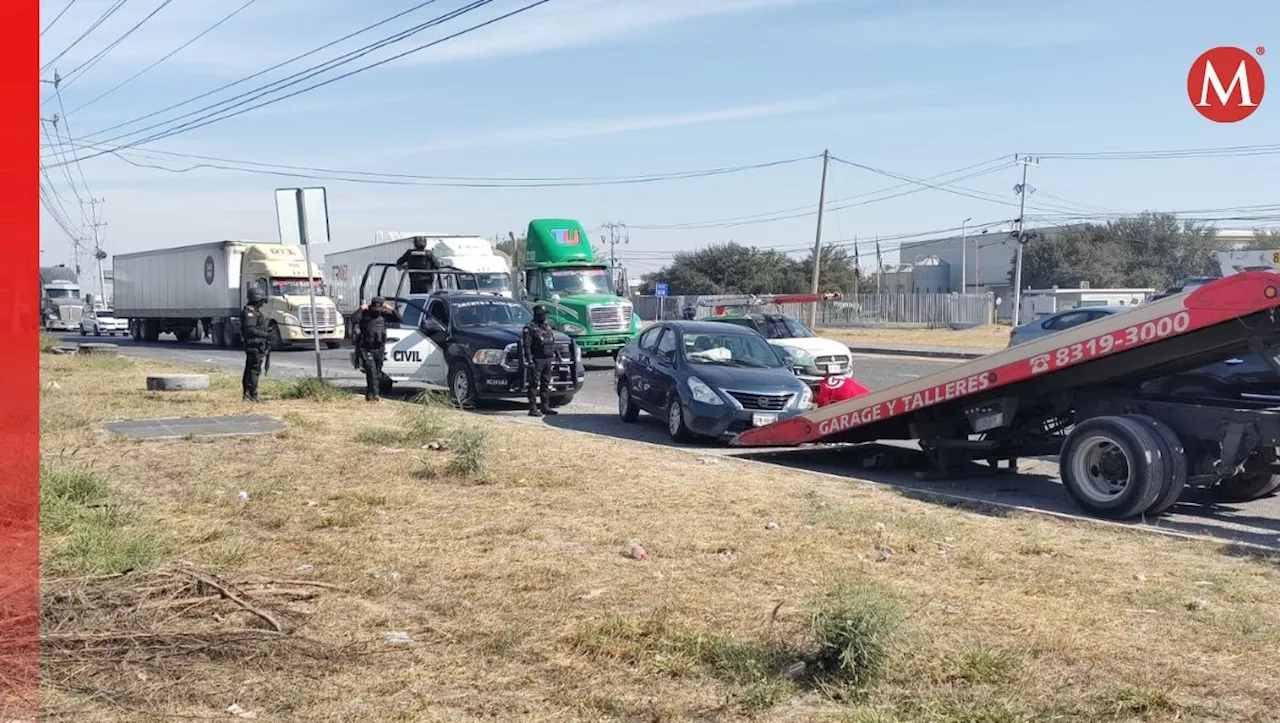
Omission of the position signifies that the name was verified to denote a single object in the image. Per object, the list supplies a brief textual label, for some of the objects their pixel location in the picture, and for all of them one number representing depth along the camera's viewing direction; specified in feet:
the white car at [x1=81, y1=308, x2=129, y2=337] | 189.78
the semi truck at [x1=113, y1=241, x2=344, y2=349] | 121.80
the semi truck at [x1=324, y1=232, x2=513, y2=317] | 107.86
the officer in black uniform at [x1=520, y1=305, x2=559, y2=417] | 56.85
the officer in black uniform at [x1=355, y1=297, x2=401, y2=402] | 60.03
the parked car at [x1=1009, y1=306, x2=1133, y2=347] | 65.00
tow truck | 29.53
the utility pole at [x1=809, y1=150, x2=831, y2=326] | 169.37
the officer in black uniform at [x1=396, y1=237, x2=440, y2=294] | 107.55
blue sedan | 46.52
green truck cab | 94.43
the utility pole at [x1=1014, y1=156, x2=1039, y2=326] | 195.11
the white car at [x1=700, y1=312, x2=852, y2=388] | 67.67
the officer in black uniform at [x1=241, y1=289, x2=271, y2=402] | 57.67
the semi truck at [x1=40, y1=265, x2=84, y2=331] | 204.44
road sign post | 58.75
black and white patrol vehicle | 59.98
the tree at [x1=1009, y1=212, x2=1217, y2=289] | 287.28
